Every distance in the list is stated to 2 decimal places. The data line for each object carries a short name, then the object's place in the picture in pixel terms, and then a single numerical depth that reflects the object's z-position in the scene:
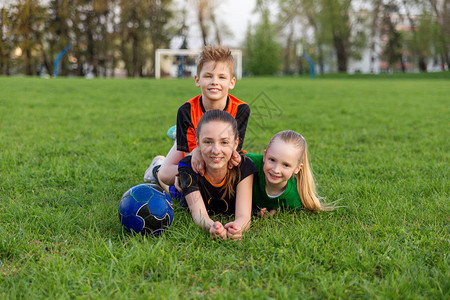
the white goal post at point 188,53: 36.23
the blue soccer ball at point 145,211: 2.93
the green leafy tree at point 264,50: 55.62
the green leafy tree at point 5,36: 40.12
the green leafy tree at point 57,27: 42.38
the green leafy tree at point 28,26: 40.12
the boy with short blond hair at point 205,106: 3.53
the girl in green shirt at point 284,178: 3.15
